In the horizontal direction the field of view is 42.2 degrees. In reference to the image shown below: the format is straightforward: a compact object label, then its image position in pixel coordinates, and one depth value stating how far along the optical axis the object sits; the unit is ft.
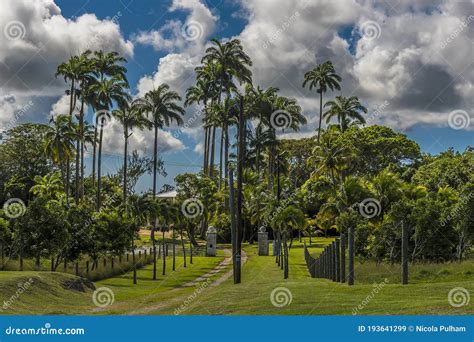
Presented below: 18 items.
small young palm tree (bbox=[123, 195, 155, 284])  168.76
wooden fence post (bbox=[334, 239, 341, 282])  77.51
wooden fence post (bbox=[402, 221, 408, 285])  65.51
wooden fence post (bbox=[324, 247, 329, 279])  89.97
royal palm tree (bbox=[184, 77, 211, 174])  314.14
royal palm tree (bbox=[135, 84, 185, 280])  265.34
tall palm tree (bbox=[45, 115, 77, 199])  212.84
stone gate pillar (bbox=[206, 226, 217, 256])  220.43
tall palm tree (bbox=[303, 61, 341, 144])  318.65
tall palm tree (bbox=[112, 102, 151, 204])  258.16
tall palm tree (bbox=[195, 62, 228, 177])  307.99
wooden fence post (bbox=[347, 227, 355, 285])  68.39
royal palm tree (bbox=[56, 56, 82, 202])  234.58
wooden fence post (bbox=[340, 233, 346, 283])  74.02
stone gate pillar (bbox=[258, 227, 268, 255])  218.79
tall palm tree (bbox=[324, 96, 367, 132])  296.10
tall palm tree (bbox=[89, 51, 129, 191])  251.41
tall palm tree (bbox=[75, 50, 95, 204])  234.79
